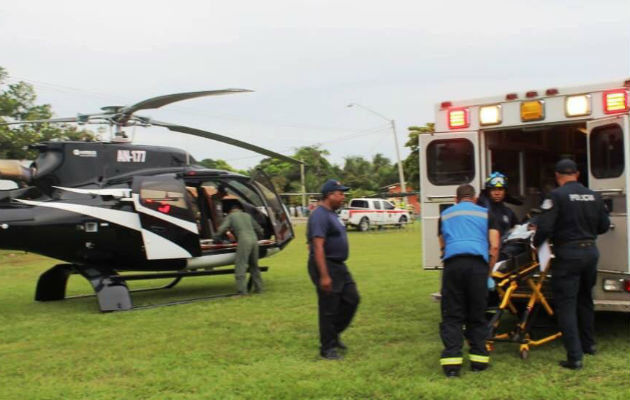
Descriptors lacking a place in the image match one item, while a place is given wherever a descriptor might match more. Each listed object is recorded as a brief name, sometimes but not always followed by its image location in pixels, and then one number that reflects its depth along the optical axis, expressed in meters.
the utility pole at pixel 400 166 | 37.53
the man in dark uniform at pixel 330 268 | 5.80
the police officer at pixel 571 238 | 5.47
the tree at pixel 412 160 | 35.75
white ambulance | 5.89
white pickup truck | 32.25
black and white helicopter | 9.14
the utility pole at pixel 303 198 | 55.39
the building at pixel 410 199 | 47.41
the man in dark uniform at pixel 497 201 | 6.57
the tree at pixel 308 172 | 61.53
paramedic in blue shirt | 5.30
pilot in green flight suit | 10.14
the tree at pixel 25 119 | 24.66
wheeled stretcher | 5.81
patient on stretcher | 6.18
